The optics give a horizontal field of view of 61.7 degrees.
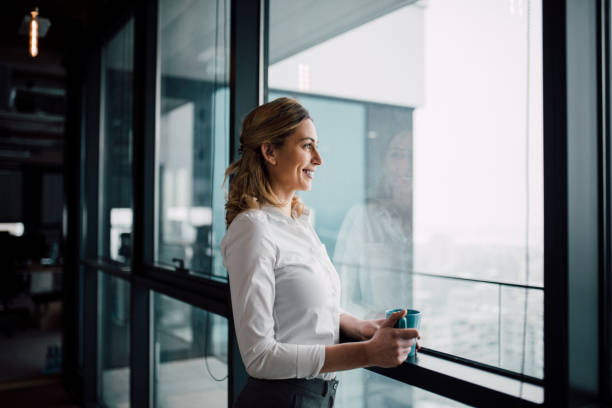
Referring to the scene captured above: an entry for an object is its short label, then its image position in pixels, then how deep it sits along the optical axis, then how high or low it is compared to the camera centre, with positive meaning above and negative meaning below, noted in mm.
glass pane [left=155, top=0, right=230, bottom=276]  2334 +420
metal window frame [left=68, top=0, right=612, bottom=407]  902 +49
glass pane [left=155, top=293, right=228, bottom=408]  2240 -691
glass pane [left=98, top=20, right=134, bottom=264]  3475 +474
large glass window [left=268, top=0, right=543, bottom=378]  1703 +282
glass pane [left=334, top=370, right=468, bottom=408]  1524 -558
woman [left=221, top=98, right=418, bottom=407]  1103 -160
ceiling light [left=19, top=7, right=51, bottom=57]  3533 +1333
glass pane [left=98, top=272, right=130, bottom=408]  3375 -895
